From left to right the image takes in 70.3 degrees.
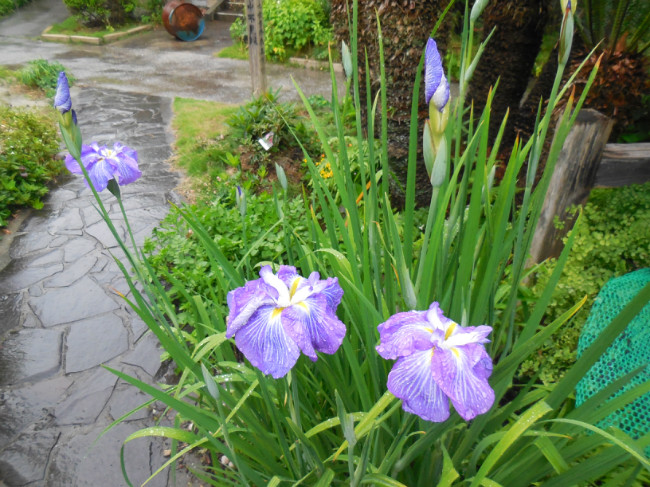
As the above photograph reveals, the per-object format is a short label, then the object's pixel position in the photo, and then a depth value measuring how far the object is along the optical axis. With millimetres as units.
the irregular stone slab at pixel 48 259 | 3449
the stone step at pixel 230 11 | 11625
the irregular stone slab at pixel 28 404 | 2271
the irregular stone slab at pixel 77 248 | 3525
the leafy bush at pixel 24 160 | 3994
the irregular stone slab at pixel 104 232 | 3713
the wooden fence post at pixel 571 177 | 1987
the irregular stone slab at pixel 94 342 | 2664
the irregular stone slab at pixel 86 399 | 2318
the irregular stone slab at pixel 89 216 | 3950
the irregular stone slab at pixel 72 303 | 2992
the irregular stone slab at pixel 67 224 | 3814
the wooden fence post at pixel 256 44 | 5008
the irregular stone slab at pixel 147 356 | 2584
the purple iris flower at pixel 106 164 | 1401
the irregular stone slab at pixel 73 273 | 3277
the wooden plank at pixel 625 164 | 2027
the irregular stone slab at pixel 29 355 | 2572
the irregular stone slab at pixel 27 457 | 2033
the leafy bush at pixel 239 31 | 9023
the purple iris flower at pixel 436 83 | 812
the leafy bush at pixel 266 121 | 4359
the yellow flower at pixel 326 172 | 3668
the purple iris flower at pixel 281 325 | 802
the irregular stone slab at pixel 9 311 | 2912
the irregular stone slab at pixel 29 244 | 3562
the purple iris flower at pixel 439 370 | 702
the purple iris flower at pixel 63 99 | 1080
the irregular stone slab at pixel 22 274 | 3240
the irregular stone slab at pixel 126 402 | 2283
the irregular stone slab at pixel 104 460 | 1991
